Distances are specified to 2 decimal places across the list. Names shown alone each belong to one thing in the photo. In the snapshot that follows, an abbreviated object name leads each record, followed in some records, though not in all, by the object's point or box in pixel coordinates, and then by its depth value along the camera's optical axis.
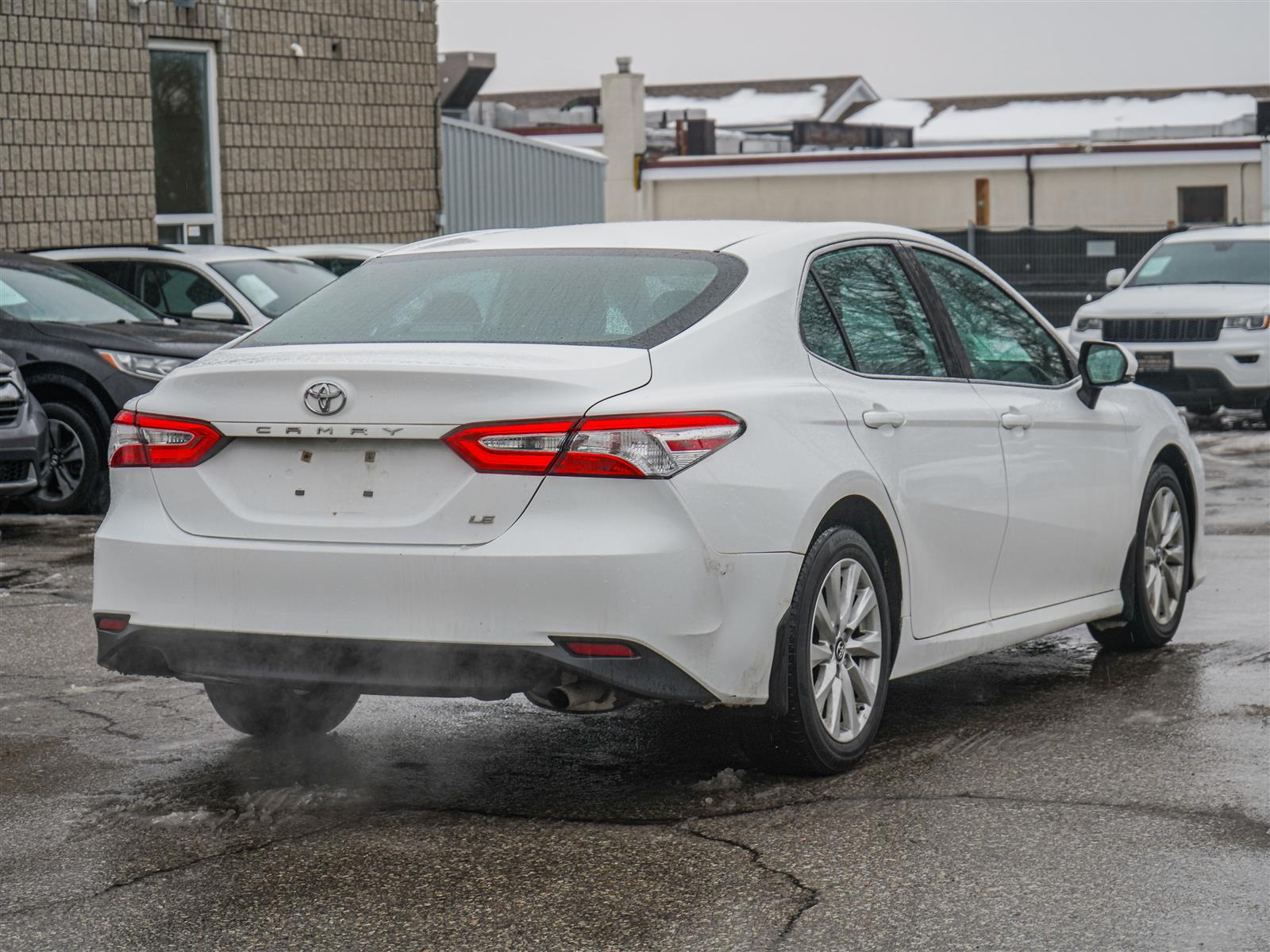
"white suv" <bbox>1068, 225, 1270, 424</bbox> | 17.02
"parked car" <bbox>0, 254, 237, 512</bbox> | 11.32
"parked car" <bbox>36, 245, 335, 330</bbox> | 13.80
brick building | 18.25
